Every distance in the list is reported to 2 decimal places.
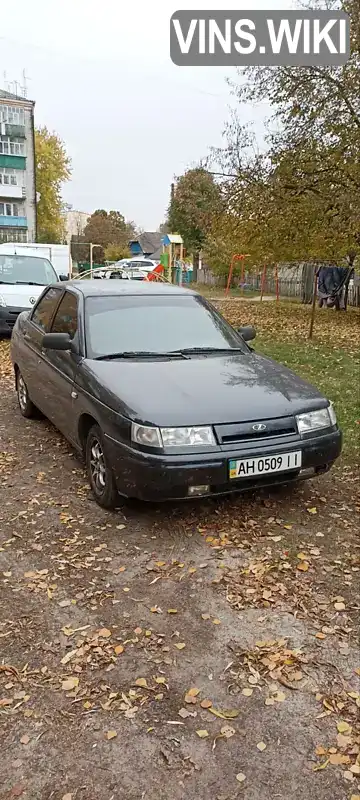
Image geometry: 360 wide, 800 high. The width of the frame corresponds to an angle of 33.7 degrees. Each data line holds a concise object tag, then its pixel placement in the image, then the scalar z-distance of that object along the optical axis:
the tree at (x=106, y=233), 63.12
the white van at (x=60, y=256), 21.66
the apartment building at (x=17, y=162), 55.31
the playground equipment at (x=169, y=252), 20.67
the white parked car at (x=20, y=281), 11.70
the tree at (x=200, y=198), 15.84
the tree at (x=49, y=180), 58.19
